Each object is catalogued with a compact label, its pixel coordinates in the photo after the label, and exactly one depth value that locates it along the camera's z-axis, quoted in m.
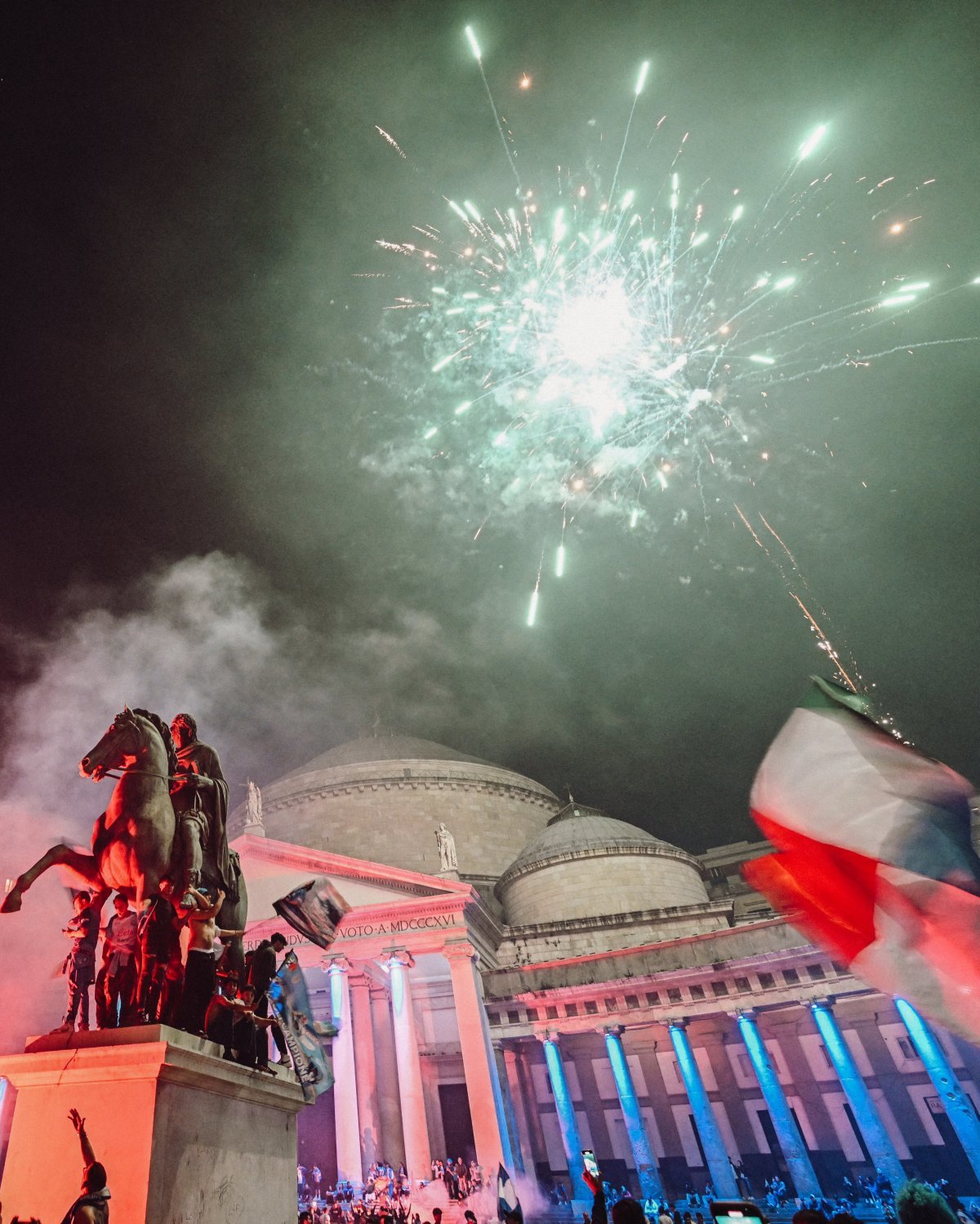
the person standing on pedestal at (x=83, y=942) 5.67
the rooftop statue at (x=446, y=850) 27.97
